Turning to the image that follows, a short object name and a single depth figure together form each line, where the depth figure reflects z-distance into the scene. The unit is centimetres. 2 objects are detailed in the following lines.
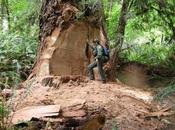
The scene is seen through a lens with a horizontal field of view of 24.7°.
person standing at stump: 1174
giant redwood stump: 1160
